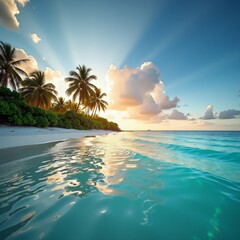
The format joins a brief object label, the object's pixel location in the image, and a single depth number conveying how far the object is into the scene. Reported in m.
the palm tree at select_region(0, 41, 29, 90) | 20.78
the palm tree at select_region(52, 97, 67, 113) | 42.22
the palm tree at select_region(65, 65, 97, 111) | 27.69
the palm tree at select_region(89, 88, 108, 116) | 41.44
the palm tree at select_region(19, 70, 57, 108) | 24.97
